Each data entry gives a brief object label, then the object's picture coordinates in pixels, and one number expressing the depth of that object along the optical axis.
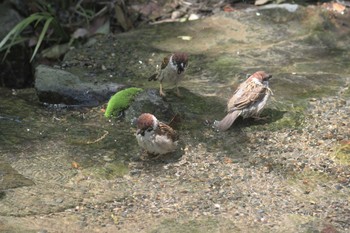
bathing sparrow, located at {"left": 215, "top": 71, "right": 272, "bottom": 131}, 10.01
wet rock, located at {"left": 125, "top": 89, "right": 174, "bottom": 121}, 10.25
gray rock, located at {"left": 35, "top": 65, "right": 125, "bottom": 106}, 11.16
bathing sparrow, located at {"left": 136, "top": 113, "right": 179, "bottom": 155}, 8.77
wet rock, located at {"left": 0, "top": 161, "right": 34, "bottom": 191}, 8.23
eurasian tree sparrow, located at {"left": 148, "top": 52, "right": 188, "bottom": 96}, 10.87
